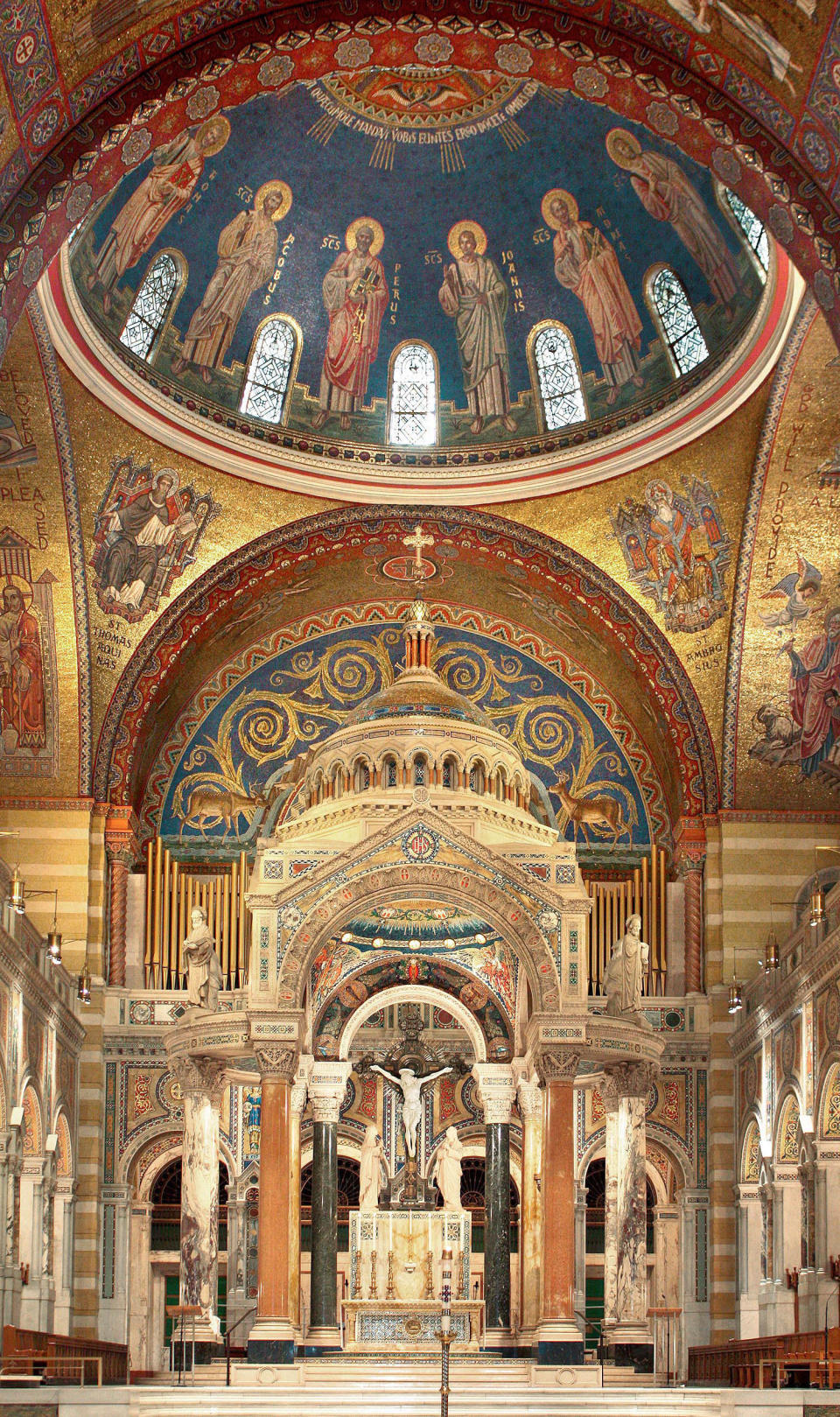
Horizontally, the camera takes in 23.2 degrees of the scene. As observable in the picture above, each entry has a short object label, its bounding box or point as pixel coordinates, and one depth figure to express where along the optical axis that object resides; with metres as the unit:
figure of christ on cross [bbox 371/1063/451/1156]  37.75
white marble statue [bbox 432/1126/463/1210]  36.38
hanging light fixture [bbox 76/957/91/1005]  37.44
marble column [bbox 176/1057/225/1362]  32.59
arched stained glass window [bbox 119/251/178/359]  37.22
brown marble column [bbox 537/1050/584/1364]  30.52
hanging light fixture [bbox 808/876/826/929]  31.06
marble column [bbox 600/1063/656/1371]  33.06
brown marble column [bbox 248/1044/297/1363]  30.50
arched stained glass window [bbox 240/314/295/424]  39.34
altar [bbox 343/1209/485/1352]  33.78
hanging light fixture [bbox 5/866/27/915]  30.62
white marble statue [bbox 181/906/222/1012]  34.38
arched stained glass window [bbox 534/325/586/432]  39.38
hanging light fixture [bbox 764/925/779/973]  34.41
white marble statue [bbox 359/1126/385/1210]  36.17
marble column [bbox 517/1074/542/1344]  34.62
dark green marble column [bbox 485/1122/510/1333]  33.75
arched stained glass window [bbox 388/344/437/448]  40.31
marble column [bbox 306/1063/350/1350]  33.53
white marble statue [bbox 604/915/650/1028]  34.28
